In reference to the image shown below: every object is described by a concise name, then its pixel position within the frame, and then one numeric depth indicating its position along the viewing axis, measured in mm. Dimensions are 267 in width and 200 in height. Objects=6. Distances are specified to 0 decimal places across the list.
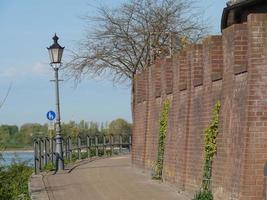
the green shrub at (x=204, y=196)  14625
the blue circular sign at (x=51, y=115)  30938
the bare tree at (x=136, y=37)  36406
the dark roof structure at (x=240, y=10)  18609
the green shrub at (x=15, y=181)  17719
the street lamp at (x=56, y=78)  26359
